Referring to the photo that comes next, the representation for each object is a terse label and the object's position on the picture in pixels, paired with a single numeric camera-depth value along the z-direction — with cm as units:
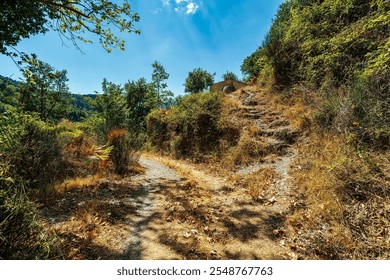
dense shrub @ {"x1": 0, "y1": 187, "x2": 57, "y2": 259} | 185
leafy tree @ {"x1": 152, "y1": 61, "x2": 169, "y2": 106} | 3439
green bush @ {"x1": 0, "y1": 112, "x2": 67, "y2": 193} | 401
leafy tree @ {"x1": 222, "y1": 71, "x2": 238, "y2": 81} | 3803
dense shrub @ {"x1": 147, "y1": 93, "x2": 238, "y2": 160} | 1080
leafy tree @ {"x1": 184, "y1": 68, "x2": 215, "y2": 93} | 3650
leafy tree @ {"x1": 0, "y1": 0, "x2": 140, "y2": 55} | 422
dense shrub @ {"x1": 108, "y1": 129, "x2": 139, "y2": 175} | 769
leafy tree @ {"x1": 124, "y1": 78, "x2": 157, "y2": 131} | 2894
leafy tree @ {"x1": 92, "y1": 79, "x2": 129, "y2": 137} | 1340
